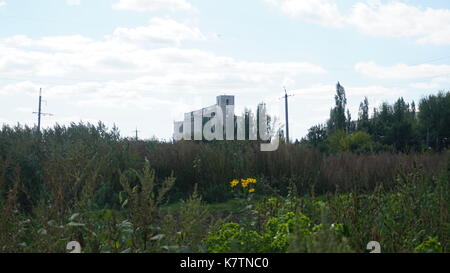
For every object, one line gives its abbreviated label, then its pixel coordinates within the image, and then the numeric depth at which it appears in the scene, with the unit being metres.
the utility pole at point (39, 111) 40.22
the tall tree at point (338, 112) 41.25
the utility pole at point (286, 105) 41.45
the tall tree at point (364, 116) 37.89
